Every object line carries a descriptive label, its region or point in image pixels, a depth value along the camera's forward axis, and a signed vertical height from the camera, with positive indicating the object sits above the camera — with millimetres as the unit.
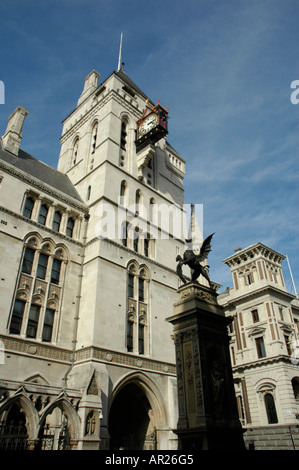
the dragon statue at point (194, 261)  15977 +7581
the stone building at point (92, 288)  19656 +10489
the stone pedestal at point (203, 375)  12000 +2594
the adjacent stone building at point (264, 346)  31353 +9372
